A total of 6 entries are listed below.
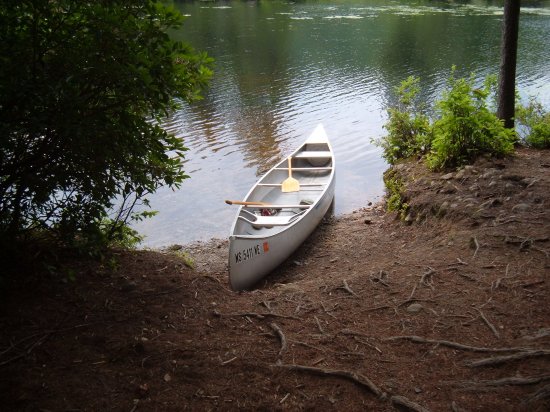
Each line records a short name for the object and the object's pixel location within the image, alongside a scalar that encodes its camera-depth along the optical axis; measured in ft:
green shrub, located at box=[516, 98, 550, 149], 30.37
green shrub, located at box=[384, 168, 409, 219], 28.91
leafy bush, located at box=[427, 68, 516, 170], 26.68
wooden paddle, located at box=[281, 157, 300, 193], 33.63
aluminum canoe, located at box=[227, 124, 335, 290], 24.06
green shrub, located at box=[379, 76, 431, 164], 34.35
